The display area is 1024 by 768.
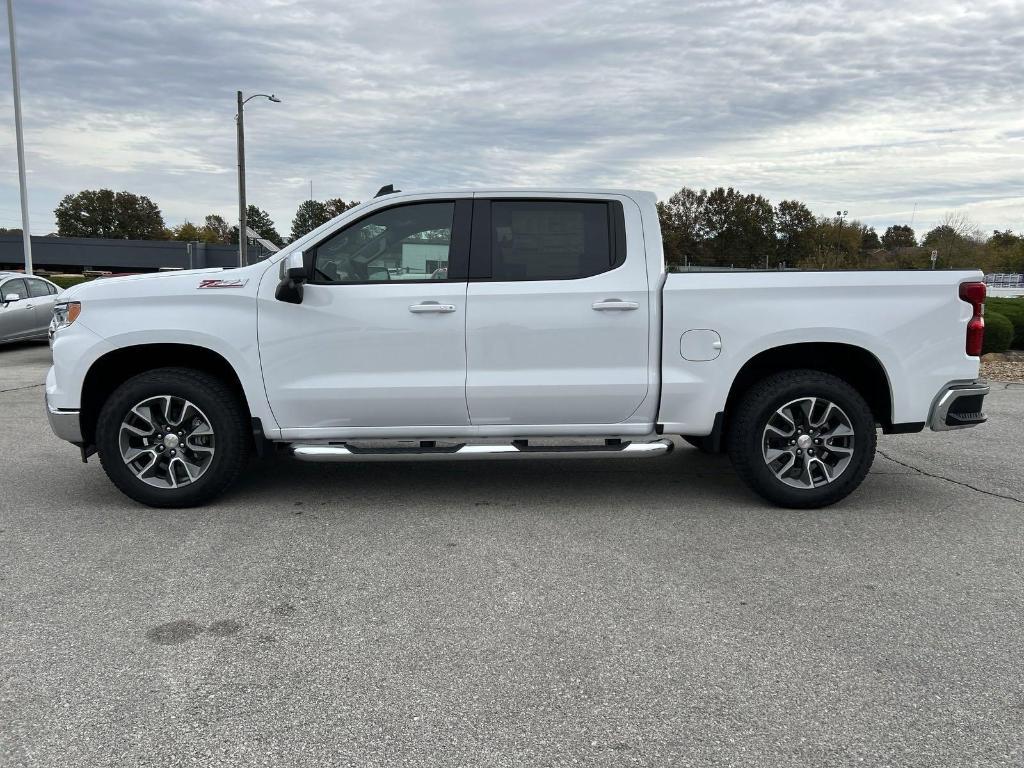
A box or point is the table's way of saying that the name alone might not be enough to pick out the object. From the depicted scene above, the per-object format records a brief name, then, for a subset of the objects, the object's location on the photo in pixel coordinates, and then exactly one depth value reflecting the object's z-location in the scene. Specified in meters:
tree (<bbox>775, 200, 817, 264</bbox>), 80.24
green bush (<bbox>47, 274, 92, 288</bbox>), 48.32
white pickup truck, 5.16
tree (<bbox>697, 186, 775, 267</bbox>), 80.44
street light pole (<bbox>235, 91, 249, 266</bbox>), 28.03
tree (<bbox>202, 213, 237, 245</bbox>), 131.88
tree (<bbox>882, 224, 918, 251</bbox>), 102.88
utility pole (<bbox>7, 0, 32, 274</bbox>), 24.72
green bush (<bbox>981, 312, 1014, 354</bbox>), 14.69
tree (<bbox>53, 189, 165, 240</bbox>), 115.69
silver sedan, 14.73
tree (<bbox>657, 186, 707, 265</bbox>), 79.69
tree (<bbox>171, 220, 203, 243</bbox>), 129.38
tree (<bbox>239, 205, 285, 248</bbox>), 115.44
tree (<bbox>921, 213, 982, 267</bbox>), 48.66
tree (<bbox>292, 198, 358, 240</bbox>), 71.03
